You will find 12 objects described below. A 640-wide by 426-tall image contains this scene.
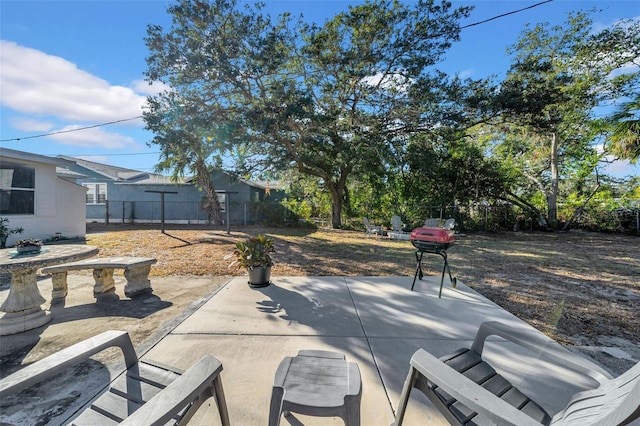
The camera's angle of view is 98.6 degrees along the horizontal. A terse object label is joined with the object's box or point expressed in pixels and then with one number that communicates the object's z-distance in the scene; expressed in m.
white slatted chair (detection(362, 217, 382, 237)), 11.33
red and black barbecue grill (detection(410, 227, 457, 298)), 3.98
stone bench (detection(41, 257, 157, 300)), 3.82
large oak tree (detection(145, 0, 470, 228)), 9.23
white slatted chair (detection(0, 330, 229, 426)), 1.02
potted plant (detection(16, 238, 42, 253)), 3.23
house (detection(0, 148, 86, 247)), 8.27
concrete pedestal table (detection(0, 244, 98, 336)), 2.90
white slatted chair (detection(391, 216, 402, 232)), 11.12
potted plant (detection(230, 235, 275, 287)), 4.07
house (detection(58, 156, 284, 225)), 15.73
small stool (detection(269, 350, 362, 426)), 1.27
